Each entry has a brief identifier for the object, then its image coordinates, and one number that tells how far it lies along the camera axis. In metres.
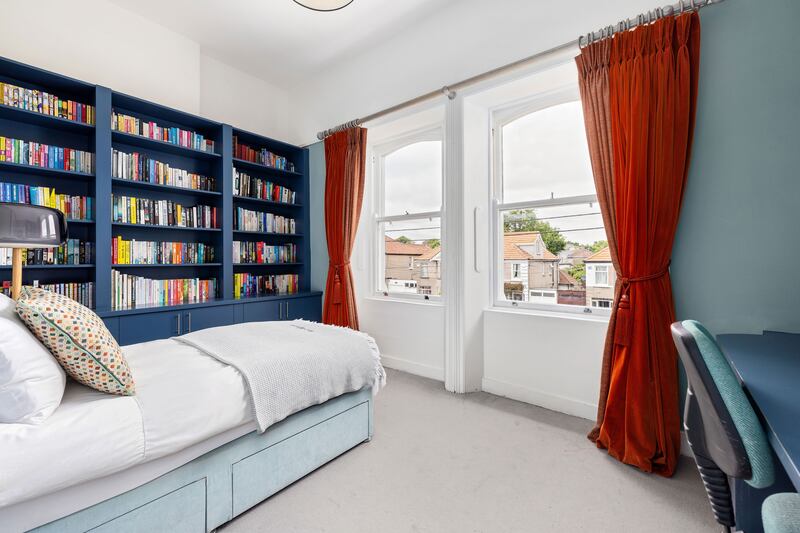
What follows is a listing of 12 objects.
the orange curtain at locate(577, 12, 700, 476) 1.93
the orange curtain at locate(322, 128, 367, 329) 3.66
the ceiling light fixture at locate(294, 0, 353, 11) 2.31
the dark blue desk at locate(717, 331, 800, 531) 0.80
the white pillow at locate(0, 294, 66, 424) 1.03
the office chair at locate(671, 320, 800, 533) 0.89
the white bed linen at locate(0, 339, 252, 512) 0.99
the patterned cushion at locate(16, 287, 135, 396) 1.19
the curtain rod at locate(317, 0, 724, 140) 1.94
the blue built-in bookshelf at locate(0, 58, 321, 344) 2.68
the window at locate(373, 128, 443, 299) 3.60
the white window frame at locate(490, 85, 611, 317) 2.79
